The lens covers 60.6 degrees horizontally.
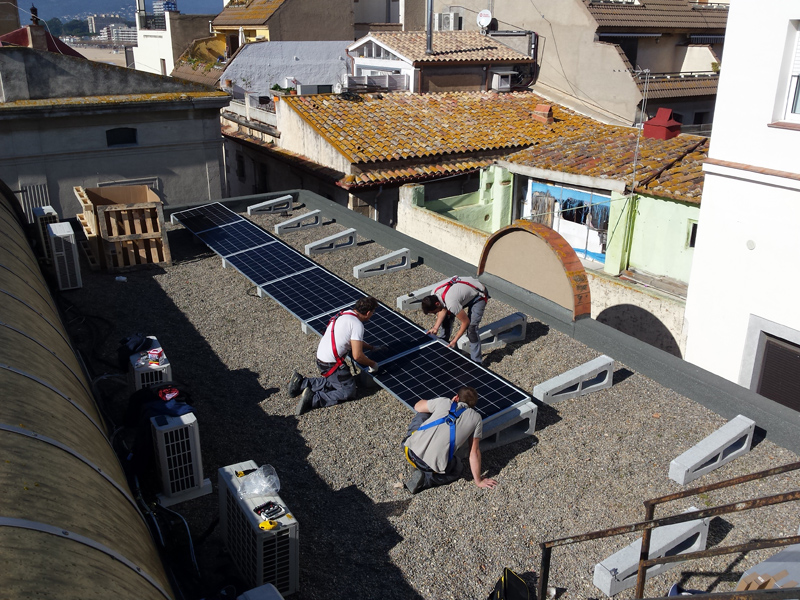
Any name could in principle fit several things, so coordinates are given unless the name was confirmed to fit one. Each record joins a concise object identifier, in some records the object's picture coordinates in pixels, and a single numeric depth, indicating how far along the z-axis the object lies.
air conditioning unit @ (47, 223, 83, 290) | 11.99
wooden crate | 13.16
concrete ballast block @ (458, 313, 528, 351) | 9.80
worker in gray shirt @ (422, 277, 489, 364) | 9.30
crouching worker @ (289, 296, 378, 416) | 8.35
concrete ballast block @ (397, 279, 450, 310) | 11.24
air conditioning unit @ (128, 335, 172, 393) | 8.27
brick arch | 10.02
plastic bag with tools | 5.95
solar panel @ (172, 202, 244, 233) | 15.14
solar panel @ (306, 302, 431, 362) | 9.09
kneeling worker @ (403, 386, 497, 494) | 6.92
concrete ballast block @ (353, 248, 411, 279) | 12.62
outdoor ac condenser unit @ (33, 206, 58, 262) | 12.99
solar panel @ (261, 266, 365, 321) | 10.68
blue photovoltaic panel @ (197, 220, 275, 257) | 13.83
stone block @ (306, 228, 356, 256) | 13.84
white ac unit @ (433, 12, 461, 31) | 35.41
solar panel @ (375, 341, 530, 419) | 7.86
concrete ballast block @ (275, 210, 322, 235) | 15.24
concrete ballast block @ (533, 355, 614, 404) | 8.34
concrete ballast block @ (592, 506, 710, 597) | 5.64
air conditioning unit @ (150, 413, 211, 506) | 6.65
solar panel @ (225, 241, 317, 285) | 12.30
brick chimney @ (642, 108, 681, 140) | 20.55
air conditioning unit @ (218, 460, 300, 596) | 5.58
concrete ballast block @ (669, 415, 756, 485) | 6.96
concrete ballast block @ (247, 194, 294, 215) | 16.69
